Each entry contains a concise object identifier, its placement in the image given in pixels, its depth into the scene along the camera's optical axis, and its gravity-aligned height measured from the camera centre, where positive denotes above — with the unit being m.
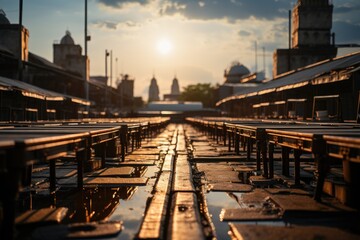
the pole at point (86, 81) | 49.17 +3.46
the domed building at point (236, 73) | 111.75 +10.62
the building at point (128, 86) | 109.19 +7.53
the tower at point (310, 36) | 51.09 +9.50
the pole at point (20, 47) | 32.84 +4.96
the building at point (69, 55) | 66.94 +9.42
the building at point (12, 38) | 40.06 +7.00
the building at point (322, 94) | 16.07 +1.12
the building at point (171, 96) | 197.41 +6.85
